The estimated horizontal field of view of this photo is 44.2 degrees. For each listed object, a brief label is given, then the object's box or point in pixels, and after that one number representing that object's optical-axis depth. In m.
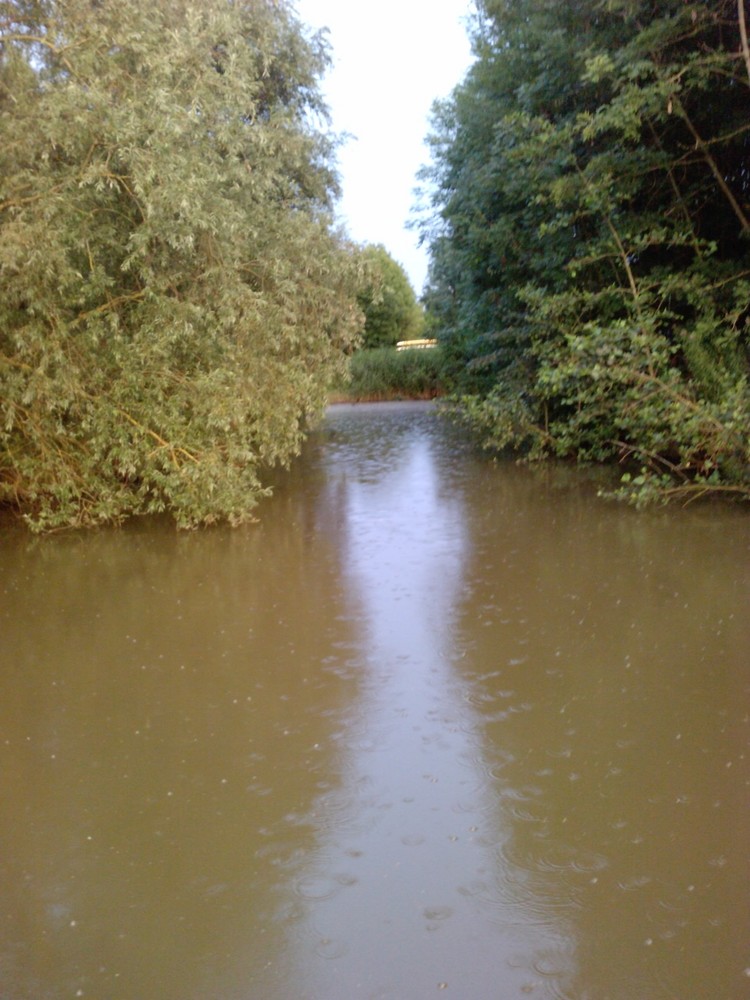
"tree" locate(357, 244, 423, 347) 47.25
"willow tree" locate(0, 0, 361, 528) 8.85
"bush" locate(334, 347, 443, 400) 37.34
